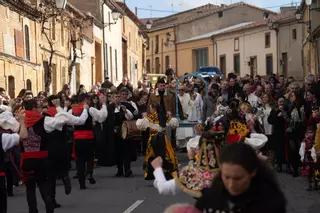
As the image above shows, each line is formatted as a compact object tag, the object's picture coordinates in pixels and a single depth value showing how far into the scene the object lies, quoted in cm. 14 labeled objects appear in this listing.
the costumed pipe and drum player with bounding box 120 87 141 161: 1493
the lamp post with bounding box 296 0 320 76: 3847
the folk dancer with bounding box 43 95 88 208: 962
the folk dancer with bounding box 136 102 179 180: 1258
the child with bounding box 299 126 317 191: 1256
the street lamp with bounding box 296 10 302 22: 3842
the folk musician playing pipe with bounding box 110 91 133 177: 1477
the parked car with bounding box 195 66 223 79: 4350
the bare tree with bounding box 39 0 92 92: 2680
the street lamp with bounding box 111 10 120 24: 3547
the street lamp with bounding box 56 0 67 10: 2134
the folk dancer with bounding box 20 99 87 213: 910
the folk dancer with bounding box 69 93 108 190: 1269
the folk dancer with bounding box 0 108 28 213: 788
